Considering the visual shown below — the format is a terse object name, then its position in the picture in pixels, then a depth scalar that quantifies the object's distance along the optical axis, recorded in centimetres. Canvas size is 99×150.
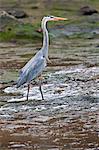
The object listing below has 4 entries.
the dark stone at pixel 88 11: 3662
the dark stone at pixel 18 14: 3578
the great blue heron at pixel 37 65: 1252
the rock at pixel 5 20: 3077
